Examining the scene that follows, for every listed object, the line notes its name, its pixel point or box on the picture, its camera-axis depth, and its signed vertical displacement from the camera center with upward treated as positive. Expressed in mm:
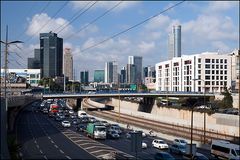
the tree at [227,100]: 105500 -4968
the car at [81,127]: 69362 -8076
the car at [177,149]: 43397 -7306
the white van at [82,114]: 100562 -8528
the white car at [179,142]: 46281 -7064
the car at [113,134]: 60203 -7980
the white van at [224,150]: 39531 -6809
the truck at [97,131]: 57438 -7201
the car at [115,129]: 65962 -7942
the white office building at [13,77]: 164225 +832
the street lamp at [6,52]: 42912 +2806
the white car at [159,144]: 49312 -7669
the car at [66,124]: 76188 -8149
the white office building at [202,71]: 154125 +3543
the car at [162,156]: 35000 -6442
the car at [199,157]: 37681 -6951
